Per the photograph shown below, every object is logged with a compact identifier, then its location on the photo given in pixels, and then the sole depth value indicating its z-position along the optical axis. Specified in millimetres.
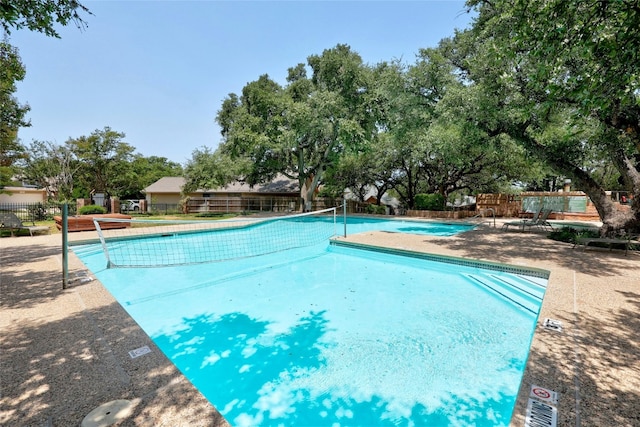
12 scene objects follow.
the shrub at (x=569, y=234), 9828
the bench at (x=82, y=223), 12258
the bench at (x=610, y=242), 7762
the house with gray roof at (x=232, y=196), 28438
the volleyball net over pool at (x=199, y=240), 9977
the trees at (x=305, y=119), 18922
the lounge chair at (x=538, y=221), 12086
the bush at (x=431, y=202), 21047
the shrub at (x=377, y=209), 23828
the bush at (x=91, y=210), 17266
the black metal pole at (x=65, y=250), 4816
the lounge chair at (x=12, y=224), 10586
